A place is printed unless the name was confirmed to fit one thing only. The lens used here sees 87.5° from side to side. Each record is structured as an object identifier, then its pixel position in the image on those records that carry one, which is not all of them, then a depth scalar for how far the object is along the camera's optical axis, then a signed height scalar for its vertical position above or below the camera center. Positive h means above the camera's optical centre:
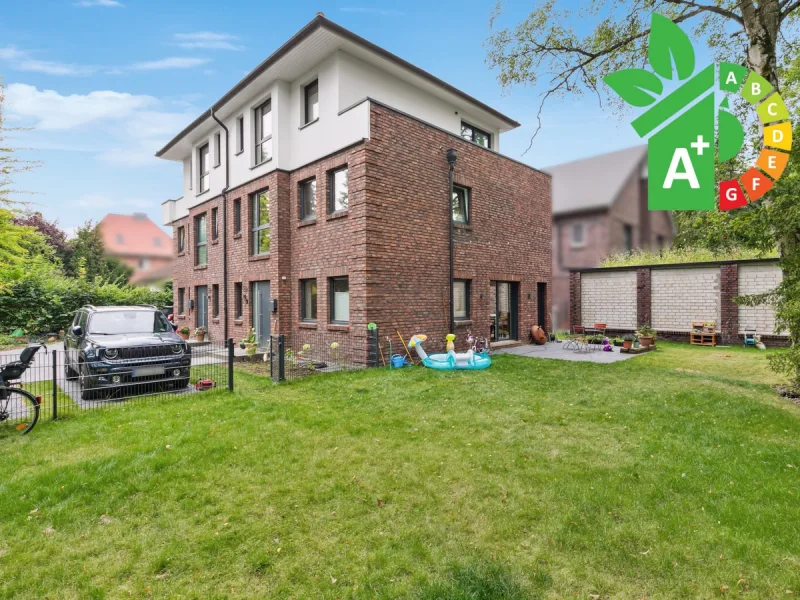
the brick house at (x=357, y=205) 10.84 +3.04
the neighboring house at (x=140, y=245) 19.56 +2.89
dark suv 7.55 -0.89
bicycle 5.79 -1.37
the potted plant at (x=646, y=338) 13.94 -1.22
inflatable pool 10.29 -1.42
